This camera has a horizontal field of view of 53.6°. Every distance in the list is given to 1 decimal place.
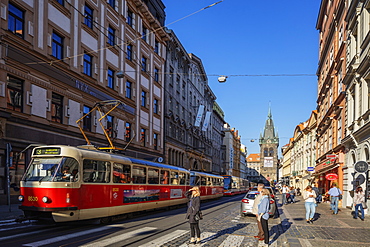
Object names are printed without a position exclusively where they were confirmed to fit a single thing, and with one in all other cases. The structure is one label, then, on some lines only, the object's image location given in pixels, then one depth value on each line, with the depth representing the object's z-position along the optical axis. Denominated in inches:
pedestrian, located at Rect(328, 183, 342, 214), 767.1
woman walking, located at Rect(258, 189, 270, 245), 382.6
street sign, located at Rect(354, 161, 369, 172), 590.2
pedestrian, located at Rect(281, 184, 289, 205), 1129.2
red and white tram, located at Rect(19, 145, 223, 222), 456.8
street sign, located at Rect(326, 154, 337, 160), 1074.9
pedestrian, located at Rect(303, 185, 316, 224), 601.3
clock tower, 6525.6
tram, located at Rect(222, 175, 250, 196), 1908.2
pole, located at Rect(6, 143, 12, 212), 624.3
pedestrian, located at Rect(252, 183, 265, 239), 390.5
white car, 666.5
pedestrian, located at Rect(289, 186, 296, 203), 1198.1
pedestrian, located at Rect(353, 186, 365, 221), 635.1
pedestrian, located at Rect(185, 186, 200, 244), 387.9
